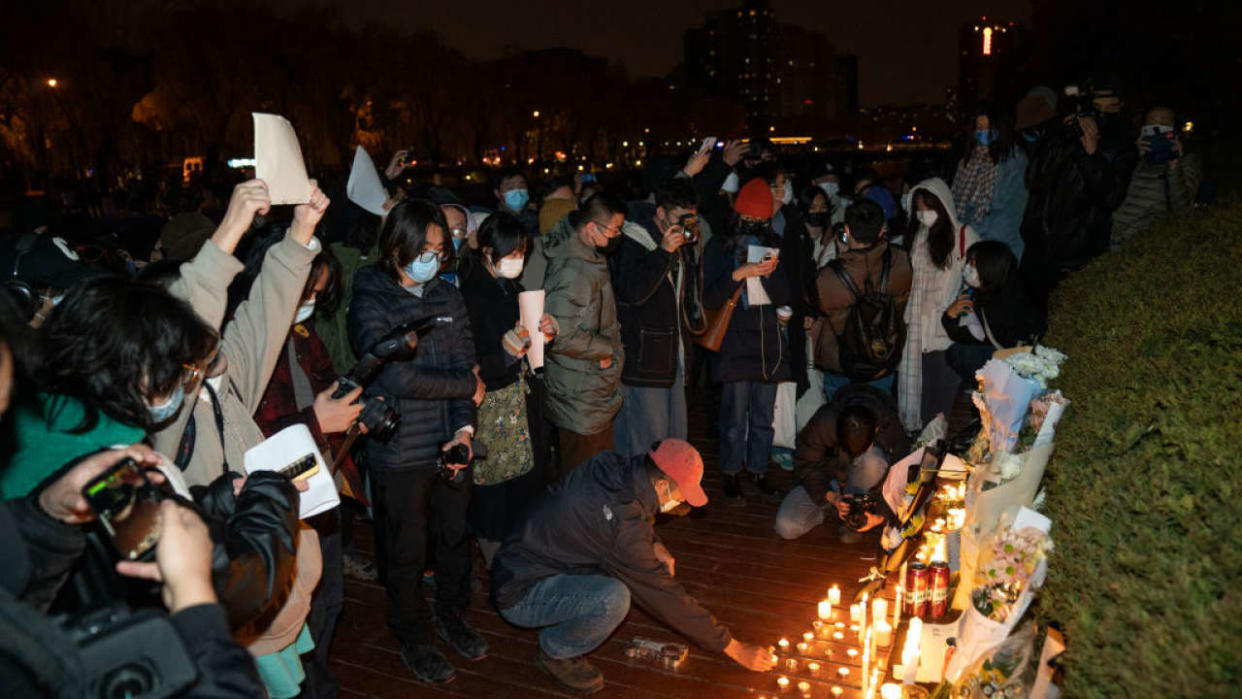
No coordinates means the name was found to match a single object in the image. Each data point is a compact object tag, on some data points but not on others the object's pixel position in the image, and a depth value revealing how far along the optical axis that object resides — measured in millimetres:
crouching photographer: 5527
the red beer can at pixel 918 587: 3645
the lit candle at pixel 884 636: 4166
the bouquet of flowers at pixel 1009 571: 2854
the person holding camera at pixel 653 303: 5785
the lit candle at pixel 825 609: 4496
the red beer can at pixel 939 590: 3652
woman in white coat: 6551
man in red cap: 3824
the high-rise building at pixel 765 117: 168450
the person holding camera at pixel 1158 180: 6805
